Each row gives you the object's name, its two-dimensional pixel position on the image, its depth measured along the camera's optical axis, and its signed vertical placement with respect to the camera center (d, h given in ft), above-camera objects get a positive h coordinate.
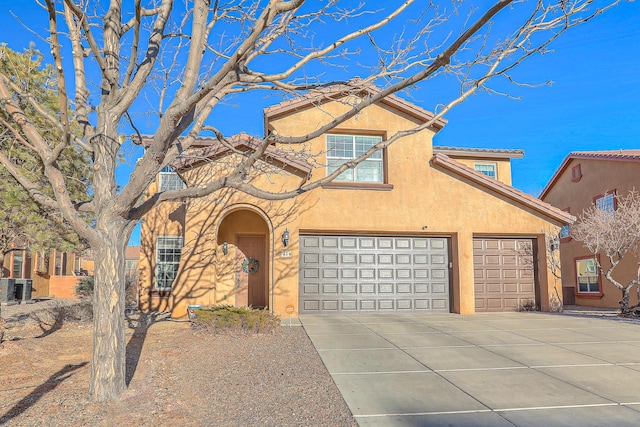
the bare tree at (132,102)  17.17 +6.70
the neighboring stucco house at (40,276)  92.32 -2.93
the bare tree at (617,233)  46.37 +2.72
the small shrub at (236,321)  32.41 -4.38
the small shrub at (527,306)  48.70 -5.06
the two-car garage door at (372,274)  45.73 -1.41
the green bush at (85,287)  62.90 -3.55
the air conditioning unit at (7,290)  61.67 -3.93
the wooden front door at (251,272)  48.67 -1.25
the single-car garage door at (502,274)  48.34 -1.60
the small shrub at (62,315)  39.92 -5.08
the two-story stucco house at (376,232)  45.52 +2.92
